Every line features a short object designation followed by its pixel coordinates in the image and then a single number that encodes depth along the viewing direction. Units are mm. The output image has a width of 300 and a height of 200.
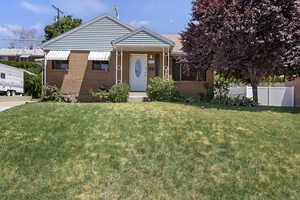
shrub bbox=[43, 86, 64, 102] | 13938
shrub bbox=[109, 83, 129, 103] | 13219
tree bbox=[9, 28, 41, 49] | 60281
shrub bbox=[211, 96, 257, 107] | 11820
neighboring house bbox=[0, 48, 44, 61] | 49531
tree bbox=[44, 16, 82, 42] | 35947
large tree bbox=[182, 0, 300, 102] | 10141
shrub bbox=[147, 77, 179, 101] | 13172
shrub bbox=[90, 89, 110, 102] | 13867
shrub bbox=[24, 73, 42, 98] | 26062
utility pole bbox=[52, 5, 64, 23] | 36359
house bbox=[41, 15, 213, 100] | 15727
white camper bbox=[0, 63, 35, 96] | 23234
